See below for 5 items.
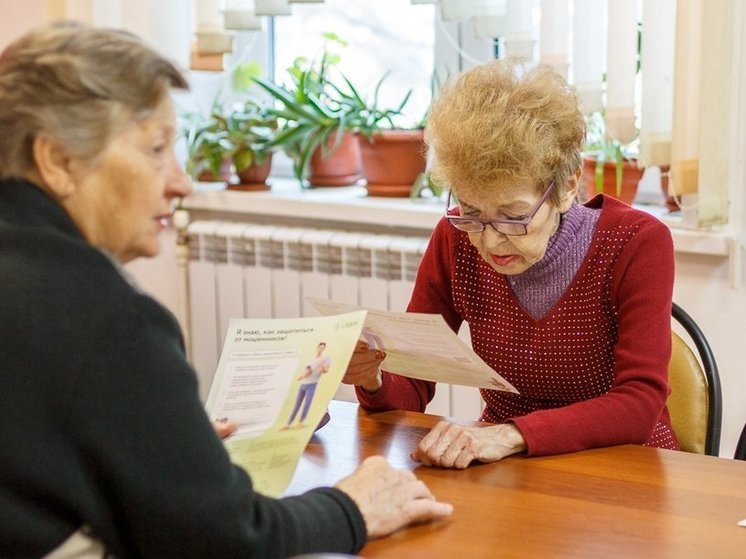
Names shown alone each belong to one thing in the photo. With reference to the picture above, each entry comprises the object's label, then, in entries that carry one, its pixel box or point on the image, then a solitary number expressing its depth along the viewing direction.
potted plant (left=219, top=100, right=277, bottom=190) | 3.24
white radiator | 2.93
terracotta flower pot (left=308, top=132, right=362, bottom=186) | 3.27
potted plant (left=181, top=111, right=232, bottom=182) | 3.27
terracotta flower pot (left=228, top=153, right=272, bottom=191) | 3.29
